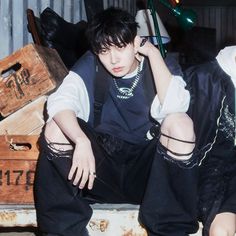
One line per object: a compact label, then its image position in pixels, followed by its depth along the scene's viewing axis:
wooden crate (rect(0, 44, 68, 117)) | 2.78
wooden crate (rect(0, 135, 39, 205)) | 2.55
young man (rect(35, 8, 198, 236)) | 1.98
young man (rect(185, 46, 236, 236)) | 2.19
